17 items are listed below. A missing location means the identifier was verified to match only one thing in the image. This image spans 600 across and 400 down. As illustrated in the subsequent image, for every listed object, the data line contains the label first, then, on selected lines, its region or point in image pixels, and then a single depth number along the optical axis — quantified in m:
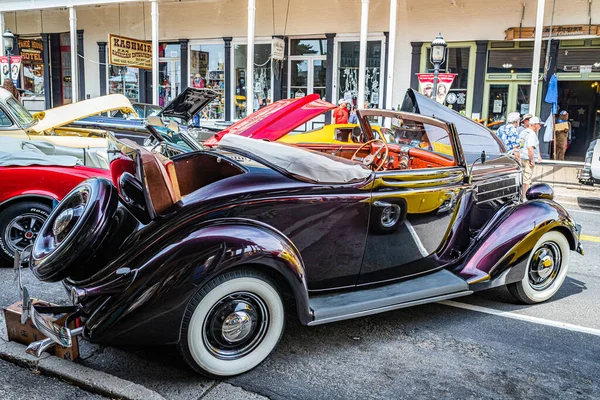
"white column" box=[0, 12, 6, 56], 19.11
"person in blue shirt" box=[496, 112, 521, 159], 9.14
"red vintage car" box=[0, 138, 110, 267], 5.13
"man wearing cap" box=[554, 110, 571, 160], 15.38
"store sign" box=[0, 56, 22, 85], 17.42
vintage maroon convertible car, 2.99
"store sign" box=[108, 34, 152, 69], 17.31
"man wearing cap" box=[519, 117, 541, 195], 9.48
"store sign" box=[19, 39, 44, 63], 22.56
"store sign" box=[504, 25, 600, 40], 14.55
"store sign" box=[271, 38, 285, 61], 17.52
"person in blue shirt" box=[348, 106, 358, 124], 15.14
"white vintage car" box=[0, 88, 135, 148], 7.08
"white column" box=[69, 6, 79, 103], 17.98
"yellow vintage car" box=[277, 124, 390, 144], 7.91
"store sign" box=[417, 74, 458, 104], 11.88
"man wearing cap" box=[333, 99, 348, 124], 13.35
